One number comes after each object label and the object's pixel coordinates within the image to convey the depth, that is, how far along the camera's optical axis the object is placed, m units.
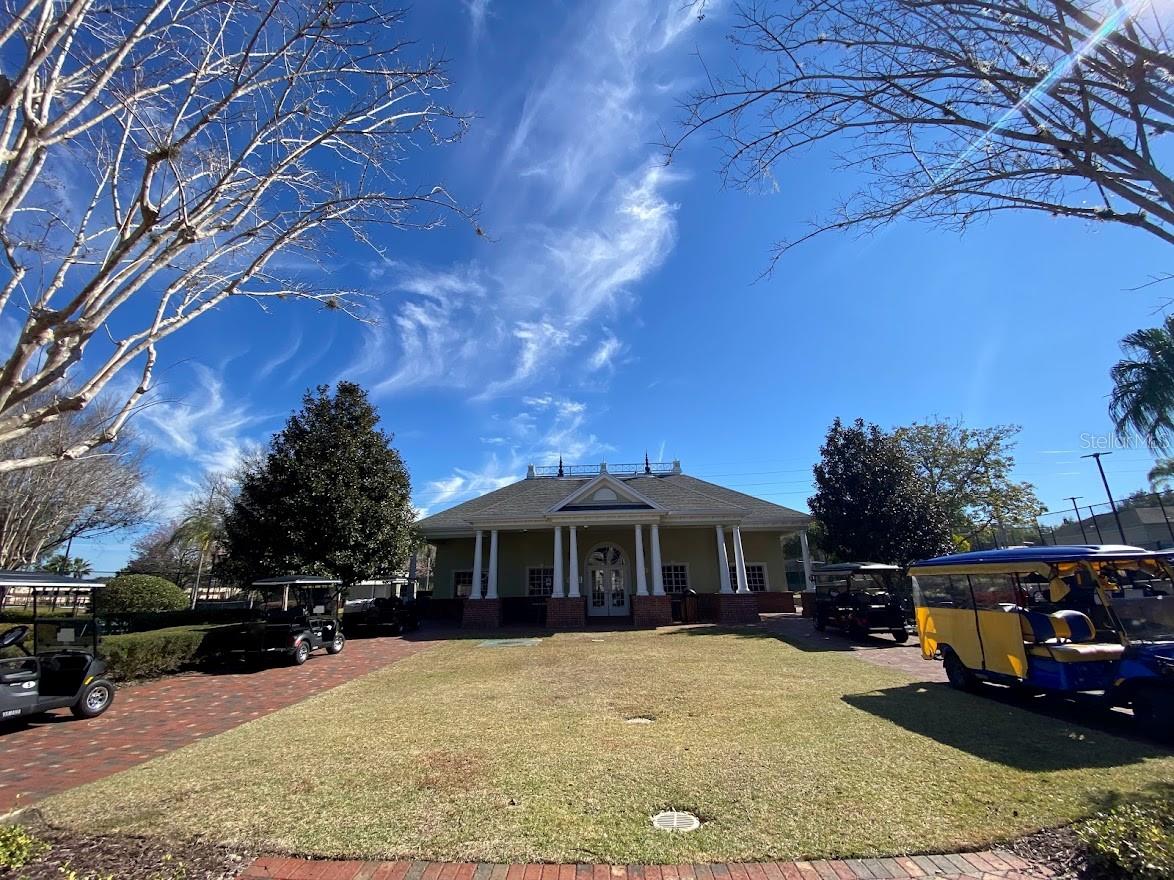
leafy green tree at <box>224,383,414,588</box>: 17.47
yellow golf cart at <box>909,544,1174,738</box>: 5.87
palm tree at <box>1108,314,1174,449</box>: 22.53
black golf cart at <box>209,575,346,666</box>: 11.98
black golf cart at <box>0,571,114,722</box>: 7.18
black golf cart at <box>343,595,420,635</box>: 18.00
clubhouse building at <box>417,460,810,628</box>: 18.81
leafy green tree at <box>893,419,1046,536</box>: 28.25
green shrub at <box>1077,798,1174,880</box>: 2.84
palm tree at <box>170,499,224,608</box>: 39.56
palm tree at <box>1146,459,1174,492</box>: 29.83
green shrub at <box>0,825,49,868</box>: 2.98
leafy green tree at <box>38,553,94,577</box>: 32.05
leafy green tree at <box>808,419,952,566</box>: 19.20
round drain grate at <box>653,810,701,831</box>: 3.72
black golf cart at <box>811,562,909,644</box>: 13.46
